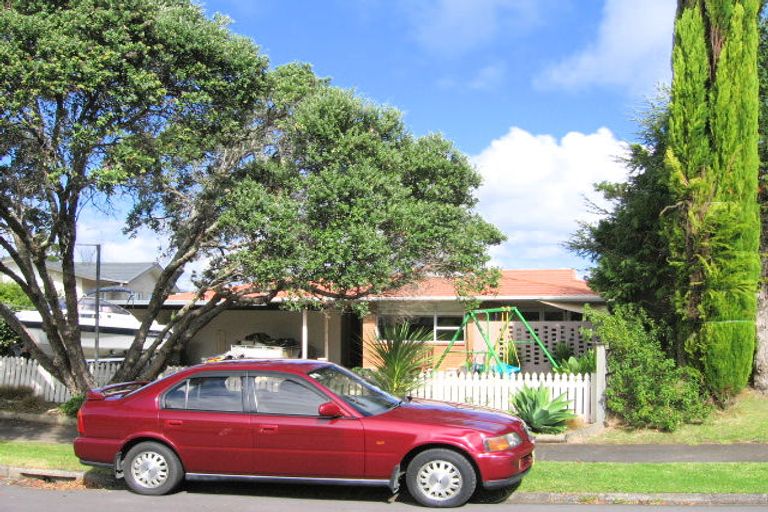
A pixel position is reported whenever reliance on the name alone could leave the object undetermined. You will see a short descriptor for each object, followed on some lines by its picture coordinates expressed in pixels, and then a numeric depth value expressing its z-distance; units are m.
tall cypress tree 11.91
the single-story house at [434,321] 18.66
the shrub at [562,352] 17.45
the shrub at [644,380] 11.82
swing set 15.17
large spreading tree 10.55
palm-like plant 12.74
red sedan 7.31
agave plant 11.87
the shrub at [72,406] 14.18
